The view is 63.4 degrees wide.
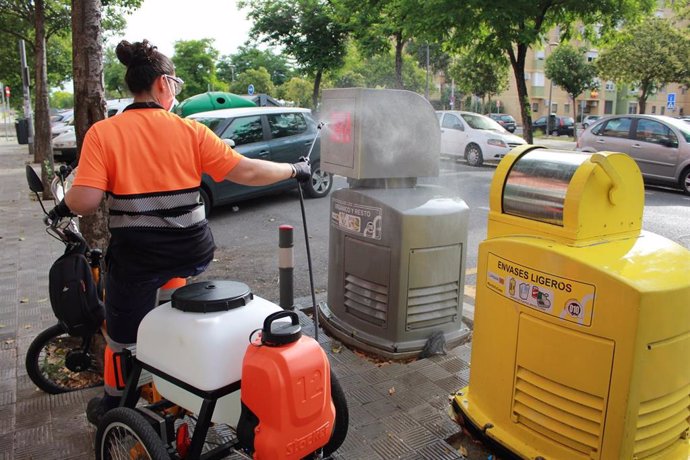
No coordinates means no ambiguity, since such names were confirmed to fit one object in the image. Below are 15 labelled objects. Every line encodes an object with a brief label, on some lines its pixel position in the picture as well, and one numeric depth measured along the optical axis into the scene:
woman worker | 2.23
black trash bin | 18.01
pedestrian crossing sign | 26.34
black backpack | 2.72
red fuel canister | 1.88
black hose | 2.82
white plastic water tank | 2.04
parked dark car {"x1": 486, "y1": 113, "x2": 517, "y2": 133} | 33.09
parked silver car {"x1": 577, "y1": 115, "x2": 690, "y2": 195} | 11.12
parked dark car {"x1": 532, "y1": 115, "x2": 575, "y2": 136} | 35.36
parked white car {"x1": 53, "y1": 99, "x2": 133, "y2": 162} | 16.33
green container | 12.52
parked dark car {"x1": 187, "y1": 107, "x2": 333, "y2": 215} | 8.98
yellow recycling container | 2.17
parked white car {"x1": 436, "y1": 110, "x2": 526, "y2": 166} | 14.86
